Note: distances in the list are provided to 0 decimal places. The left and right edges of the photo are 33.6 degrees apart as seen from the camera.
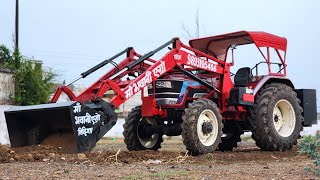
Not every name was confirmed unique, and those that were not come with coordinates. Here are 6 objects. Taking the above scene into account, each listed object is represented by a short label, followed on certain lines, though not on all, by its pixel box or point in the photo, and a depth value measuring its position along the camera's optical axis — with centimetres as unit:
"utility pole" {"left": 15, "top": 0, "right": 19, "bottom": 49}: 3646
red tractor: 983
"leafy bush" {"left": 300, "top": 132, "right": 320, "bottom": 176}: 607
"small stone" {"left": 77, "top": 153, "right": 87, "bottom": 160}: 878
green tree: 2981
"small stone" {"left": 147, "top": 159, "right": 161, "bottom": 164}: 881
